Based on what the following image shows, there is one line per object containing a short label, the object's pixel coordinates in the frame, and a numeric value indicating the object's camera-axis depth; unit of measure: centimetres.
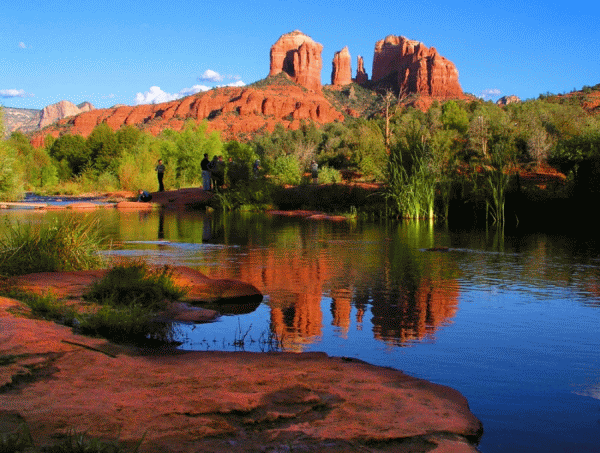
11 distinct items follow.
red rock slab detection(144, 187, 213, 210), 3073
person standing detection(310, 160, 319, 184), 3109
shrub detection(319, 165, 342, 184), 3452
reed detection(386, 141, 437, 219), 2231
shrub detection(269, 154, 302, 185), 3206
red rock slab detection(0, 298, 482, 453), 313
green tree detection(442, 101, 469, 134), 4950
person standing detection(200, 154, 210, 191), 3064
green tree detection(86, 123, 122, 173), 5181
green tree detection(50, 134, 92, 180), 5233
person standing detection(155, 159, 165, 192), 3388
